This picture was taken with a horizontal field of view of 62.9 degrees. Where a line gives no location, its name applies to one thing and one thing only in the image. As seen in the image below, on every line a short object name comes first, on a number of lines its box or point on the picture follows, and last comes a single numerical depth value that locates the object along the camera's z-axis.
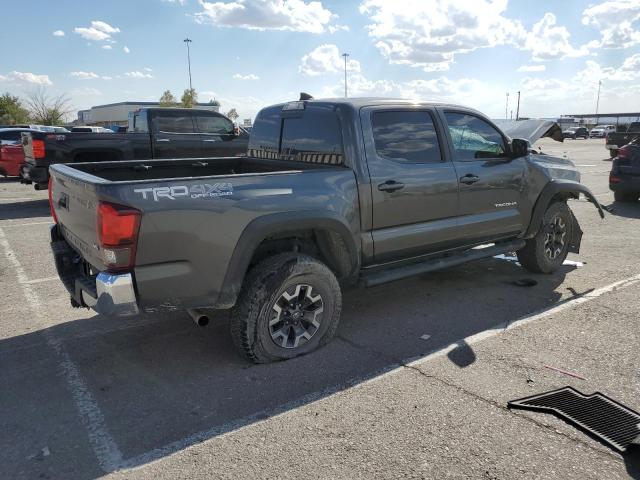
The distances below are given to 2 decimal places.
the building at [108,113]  76.00
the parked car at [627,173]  10.58
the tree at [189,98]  64.50
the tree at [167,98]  69.81
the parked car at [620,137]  21.47
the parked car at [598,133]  68.06
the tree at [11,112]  50.53
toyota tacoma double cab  3.19
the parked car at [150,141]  10.31
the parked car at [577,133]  65.81
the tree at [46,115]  50.56
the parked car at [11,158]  14.45
